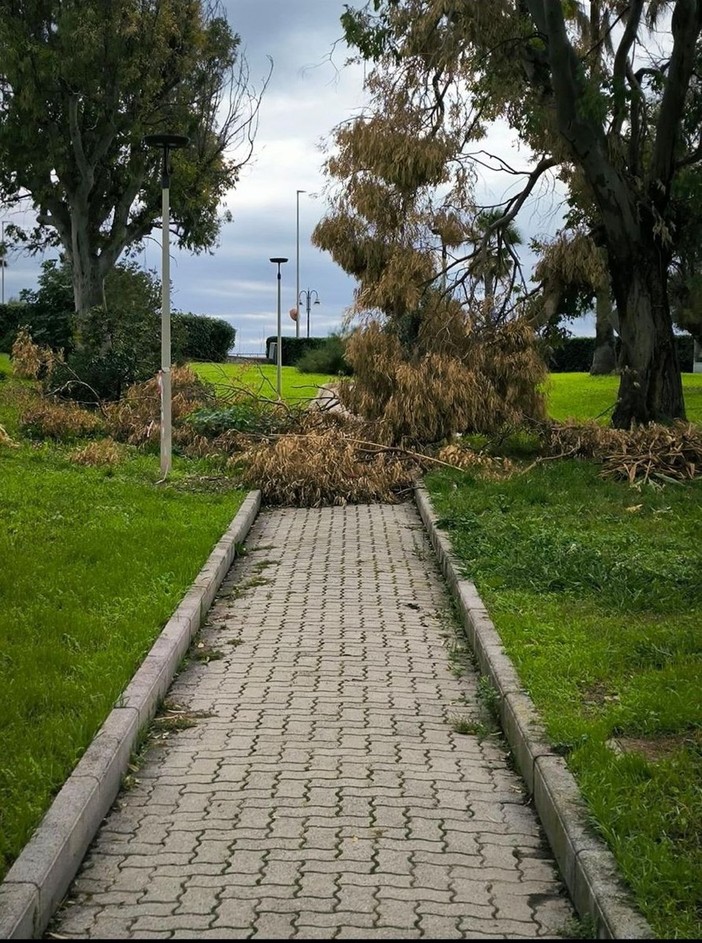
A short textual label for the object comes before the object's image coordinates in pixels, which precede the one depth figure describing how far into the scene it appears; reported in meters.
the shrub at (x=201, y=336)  31.47
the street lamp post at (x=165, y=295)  14.24
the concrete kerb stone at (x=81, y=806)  3.96
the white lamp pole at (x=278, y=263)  29.16
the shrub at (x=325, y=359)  42.31
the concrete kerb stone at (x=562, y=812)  3.89
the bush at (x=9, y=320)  44.34
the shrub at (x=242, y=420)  18.06
